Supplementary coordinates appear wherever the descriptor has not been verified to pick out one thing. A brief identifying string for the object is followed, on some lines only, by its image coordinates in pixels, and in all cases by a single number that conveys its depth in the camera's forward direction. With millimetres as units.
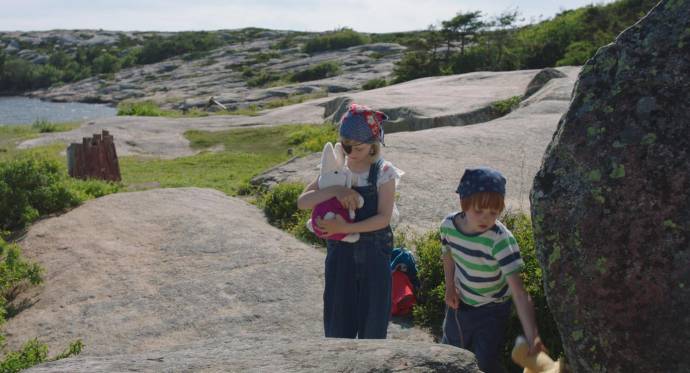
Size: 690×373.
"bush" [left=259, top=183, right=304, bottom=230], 9844
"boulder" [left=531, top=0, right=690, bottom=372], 2477
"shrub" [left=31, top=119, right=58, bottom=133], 27641
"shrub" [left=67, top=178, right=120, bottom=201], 10580
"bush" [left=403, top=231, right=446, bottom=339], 6191
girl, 4230
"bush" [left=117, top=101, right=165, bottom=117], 31948
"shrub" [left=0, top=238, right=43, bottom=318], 7379
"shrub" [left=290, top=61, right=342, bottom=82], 57969
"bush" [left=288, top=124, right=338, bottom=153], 15953
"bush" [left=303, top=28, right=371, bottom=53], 75125
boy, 3650
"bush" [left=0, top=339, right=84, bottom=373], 5137
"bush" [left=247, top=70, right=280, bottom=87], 60062
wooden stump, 13961
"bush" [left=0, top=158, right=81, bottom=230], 9547
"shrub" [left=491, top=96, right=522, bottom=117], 17578
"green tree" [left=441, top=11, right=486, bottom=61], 39531
